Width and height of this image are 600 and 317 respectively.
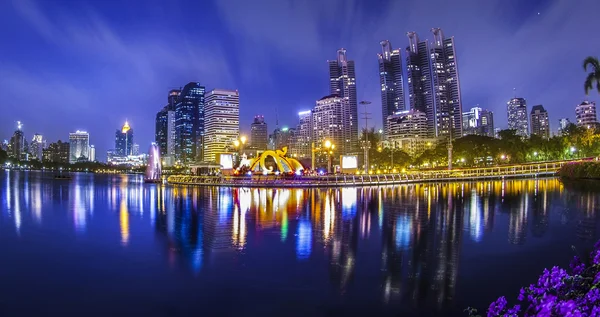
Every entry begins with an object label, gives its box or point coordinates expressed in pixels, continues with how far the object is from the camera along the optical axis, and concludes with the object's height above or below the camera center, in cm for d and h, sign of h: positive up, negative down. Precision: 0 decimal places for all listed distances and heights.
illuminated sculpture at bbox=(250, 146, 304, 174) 6006 +78
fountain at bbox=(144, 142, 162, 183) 6184 +36
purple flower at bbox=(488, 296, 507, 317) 300 -113
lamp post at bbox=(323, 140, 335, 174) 6229 +353
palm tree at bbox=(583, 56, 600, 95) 2850 +644
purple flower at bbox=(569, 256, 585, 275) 356 -93
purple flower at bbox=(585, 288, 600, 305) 289 -97
